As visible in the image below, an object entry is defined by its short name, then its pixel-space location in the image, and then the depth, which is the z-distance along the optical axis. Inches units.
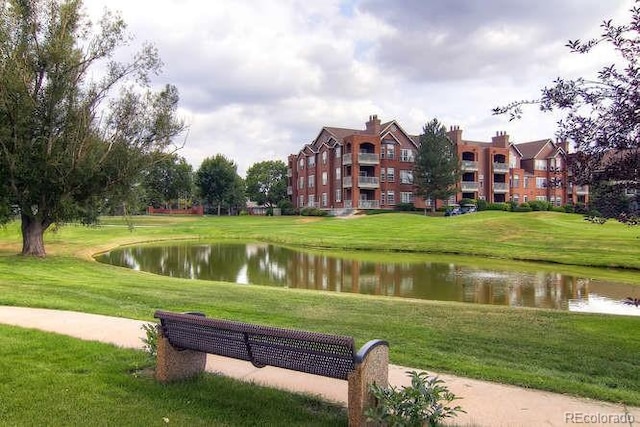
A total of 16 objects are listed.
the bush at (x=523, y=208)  2593.8
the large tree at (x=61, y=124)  818.8
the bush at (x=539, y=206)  2652.6
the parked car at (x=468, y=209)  2607.5
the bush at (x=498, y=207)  2561.5
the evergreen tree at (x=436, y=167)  2514.8
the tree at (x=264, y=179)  4097.2
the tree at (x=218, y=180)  3526.1
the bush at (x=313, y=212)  2661.9
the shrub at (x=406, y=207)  2655.0
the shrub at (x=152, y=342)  245.0
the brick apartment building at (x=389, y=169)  2647.6
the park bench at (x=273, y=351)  178.7
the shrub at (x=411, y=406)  165.3
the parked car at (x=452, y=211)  2510.6
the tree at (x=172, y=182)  3599.9
